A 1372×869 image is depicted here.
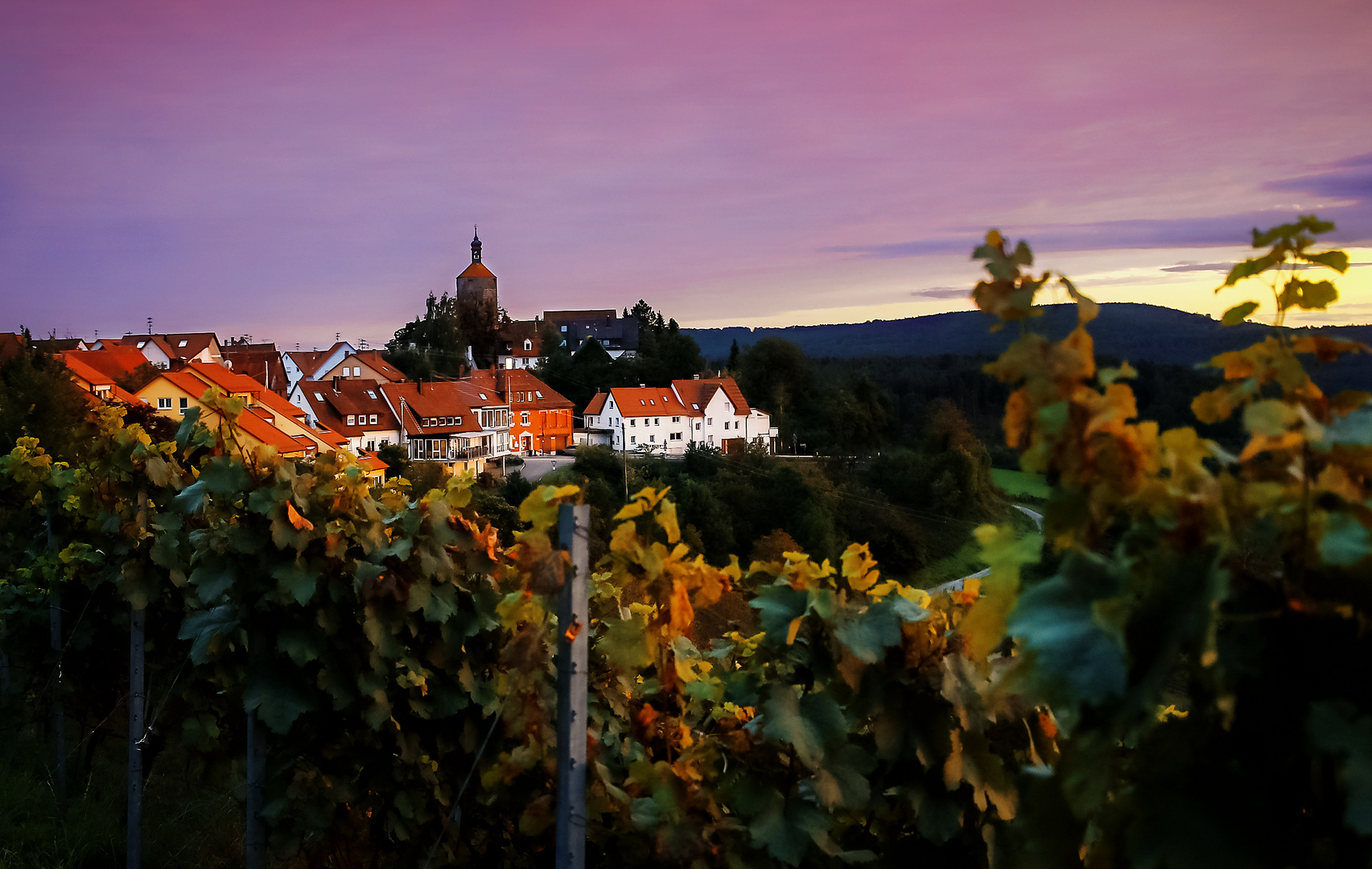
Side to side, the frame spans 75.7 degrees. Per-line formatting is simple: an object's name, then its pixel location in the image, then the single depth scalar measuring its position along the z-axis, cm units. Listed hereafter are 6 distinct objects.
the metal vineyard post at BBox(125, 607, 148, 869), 529
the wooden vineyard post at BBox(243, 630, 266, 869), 422
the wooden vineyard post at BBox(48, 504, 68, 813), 710
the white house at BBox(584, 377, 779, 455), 6247
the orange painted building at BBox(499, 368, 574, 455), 6419
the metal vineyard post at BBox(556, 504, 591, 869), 238
